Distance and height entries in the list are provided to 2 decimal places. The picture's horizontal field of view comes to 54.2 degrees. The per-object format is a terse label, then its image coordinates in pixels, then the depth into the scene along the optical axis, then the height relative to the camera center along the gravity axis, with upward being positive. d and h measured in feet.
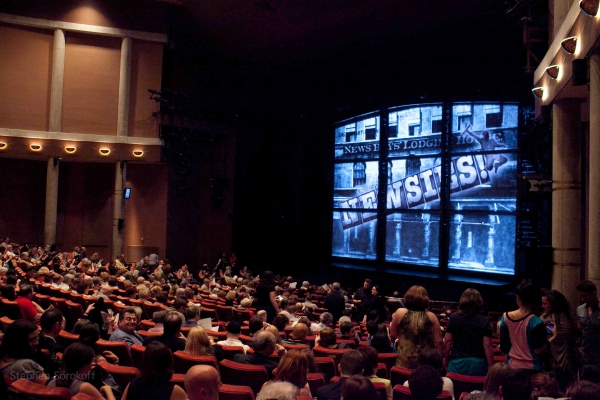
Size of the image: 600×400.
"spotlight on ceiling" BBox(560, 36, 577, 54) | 25.76 +8.90
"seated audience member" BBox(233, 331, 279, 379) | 16.34 -3.26
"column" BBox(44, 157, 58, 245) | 68.44 +4.05
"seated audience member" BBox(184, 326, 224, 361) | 16.35 -3.03
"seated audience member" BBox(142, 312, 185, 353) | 18.12 -3.14
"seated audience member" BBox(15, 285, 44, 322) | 22.81 -2.95
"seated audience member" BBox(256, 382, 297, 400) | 11.13 -3.04
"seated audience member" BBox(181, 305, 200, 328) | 24.21 -3.30
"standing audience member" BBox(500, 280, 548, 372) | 15.26 -2.36
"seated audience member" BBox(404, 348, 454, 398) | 13.92 -2.79
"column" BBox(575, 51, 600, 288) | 22.85 +2.85
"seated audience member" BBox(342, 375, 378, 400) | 10.00 -2.57
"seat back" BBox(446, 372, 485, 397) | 14.51 -3.48
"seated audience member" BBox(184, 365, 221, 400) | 11.27 -2.87
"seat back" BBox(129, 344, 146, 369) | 16.91 -3.55
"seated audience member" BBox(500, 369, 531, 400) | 10.49 -2.55
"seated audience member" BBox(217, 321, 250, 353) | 19.08 -3.28
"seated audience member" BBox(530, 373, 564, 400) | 11.85 -2.90
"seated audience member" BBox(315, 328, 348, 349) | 19.20 -3.30
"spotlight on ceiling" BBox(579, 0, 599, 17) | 21.76 +8.96
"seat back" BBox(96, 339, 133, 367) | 17.22 -3.43
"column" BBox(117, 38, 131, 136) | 69.15 +16.82
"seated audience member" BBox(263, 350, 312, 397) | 12.59 -2.83
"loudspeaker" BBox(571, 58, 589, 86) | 24.45 +7.21
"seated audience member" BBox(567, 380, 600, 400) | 9.41 -2.34
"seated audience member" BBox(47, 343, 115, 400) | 12.35 -2.89
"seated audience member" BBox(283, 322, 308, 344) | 20.39 -3.36
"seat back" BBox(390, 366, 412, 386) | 15.05 -3.47
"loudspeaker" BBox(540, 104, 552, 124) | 36.11 +8.13
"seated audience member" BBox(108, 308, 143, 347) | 19.47 -3.33
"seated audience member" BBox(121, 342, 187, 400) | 11.42 -2.92
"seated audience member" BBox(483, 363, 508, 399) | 11.03 -2.59
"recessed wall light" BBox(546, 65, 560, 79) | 30.63 +9.17
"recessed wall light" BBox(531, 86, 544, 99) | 35.63 +9.42
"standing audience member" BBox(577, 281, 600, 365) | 17.06 -2.33
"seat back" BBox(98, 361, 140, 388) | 14.47 -3.46
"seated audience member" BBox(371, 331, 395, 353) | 20.75 -3.64
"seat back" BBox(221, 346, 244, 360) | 18.52 -3.66
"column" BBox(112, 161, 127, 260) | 69.36 +3.27
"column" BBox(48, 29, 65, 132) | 67.26 +17.11
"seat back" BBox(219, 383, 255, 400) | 12.79 -3.45
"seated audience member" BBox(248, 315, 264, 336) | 20.77 -3.11
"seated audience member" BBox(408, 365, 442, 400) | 10.66 -2.61
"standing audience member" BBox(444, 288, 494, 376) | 16.25 -2.69
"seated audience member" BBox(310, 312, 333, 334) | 24.48 -3.42
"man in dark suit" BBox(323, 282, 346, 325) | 33.58 -3.77
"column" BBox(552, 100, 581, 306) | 31.94 +2.59
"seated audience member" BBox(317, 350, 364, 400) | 12.78 -2.86
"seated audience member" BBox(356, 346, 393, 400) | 13.61 -2.99
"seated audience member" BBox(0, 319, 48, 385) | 12.55 -2.64
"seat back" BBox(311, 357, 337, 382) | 17.34 -3.79
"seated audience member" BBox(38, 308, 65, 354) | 16.11 -2.85
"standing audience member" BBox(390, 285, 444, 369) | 17.01 -2.60
